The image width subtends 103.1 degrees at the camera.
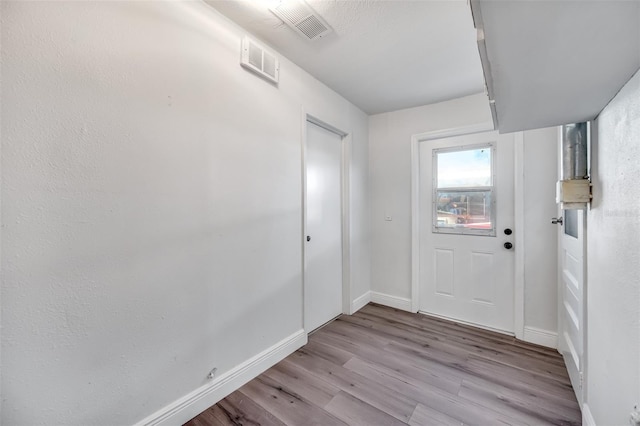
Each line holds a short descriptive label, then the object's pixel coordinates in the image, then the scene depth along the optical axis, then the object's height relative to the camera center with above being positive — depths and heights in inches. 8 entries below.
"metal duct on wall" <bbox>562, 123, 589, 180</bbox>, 51.4 +12.0
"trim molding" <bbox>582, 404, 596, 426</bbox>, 49.7 -42.3
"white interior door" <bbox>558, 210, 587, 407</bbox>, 55.1 -21.6
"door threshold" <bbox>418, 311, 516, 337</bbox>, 99.6 -48.4
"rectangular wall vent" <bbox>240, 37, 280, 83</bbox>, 69.7 +43.6
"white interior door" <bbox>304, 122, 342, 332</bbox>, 100.8 -7.6
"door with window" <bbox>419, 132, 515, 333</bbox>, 101.5 -8.4
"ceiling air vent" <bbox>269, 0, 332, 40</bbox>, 60.9 +49.2
